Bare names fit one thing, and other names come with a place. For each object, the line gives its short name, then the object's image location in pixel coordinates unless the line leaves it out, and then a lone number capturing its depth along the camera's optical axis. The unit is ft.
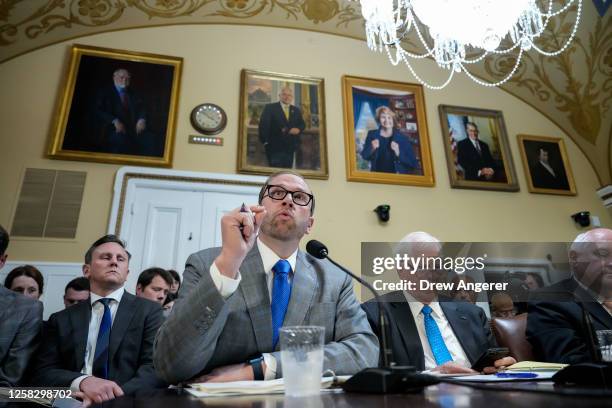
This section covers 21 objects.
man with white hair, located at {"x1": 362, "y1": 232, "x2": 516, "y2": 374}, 6.43
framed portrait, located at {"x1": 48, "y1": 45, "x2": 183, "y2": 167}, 13.09
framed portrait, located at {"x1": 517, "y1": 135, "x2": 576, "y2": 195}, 16.51
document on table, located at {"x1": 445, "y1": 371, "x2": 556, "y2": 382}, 3.48
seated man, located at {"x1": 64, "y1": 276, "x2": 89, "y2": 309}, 10.60
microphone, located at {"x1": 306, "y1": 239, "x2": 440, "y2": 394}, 2.74
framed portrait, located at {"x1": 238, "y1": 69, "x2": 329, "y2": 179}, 14.19
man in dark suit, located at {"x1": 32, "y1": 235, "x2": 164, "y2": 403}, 6.19
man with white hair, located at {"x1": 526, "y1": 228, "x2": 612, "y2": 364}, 5.89
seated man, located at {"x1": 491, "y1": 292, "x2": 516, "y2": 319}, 10.64
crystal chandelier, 8.95
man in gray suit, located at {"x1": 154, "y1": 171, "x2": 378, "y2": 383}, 3.72
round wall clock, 14.14
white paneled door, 12.42
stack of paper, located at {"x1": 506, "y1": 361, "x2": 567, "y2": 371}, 4.27
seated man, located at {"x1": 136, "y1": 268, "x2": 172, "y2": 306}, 10.59
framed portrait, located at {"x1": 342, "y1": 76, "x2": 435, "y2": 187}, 14.98
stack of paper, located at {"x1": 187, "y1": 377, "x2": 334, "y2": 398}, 2.88
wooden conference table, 2.12
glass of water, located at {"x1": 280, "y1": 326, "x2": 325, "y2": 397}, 2.81
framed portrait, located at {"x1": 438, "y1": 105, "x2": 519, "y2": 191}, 15.81
